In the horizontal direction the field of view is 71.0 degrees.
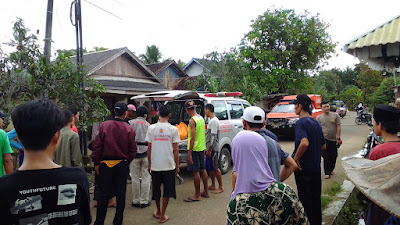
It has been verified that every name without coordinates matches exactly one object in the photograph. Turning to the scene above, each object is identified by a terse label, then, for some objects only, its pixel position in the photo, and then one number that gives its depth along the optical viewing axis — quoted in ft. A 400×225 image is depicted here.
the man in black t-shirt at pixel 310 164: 12.01
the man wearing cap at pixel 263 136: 8.88
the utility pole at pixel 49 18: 22.90
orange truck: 42.14
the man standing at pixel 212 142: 18.83
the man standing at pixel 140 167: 17.03
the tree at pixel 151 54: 102.63
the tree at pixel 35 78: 17.16
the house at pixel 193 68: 98.02
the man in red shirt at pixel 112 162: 12.60
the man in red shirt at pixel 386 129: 8.21
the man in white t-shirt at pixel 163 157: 14.48
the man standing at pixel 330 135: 21.90
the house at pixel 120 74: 42.21
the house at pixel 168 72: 71.04
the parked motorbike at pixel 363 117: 64.56
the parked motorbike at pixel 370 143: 26.58
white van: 21.80
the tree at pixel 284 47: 65.51
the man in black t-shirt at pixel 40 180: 4.81
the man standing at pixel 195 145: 17.22
